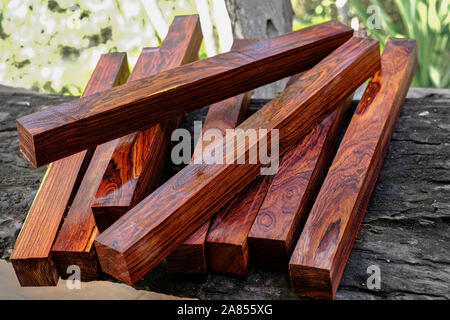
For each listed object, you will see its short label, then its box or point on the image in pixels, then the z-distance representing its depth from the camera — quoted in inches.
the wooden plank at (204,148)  30.6
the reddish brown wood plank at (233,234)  30.4
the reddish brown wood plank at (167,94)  31.9
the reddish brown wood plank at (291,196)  30.3
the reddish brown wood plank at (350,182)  29.2
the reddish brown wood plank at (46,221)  31.7
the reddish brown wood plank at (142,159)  32.0
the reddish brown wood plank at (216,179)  29.3
